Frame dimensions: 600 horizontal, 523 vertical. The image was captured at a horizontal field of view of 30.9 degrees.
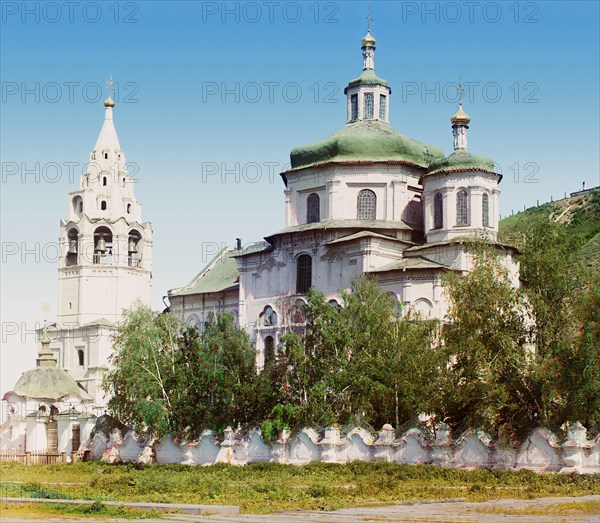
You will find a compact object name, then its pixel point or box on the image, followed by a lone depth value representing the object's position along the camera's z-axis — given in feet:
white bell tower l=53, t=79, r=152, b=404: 204.33
